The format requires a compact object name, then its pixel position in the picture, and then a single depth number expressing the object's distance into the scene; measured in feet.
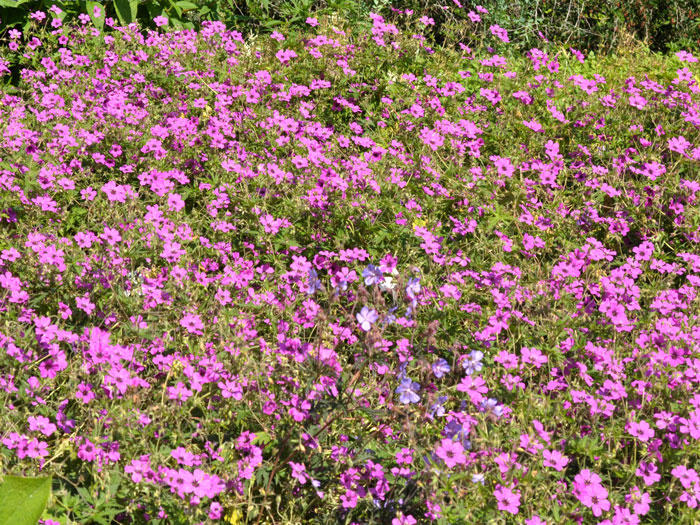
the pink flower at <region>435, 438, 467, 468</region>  7.28
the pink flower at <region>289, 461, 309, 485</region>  7.89
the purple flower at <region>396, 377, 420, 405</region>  7.61
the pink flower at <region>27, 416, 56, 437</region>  8.04
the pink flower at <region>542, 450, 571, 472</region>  8.00
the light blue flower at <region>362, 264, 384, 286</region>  8.62
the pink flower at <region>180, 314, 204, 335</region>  9.46
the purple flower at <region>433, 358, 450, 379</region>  8.30
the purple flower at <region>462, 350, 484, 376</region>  8.59
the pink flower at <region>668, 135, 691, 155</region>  14.28
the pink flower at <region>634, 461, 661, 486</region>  8.13
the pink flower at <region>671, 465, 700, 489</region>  8.03
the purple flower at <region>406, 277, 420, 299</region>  8.60
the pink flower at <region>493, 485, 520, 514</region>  7.35
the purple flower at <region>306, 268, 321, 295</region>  8.58
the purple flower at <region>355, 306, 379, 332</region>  7.76
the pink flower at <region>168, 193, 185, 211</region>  11.71
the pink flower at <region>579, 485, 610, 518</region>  7.61
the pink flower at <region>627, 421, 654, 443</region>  8.41
